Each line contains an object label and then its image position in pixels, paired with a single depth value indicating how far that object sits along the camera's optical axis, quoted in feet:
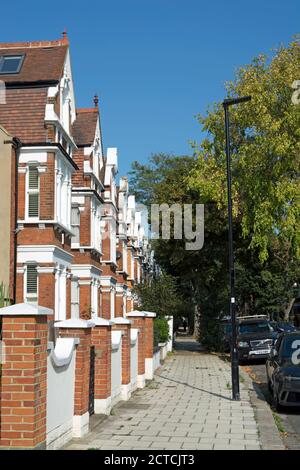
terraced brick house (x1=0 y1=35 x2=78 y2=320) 66.39
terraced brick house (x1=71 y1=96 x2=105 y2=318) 85.56
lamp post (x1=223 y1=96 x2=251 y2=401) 47.65
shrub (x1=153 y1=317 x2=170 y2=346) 84.55
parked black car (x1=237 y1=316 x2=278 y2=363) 80.64
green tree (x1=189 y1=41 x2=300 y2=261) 83.66
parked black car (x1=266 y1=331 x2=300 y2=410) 41.16
